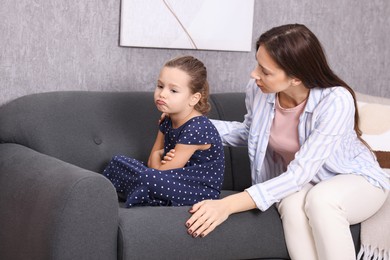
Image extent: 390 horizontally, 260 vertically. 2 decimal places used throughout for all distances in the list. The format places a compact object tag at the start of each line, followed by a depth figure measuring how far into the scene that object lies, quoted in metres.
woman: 2.17
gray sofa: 1.92
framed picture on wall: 2.84
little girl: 2.20
